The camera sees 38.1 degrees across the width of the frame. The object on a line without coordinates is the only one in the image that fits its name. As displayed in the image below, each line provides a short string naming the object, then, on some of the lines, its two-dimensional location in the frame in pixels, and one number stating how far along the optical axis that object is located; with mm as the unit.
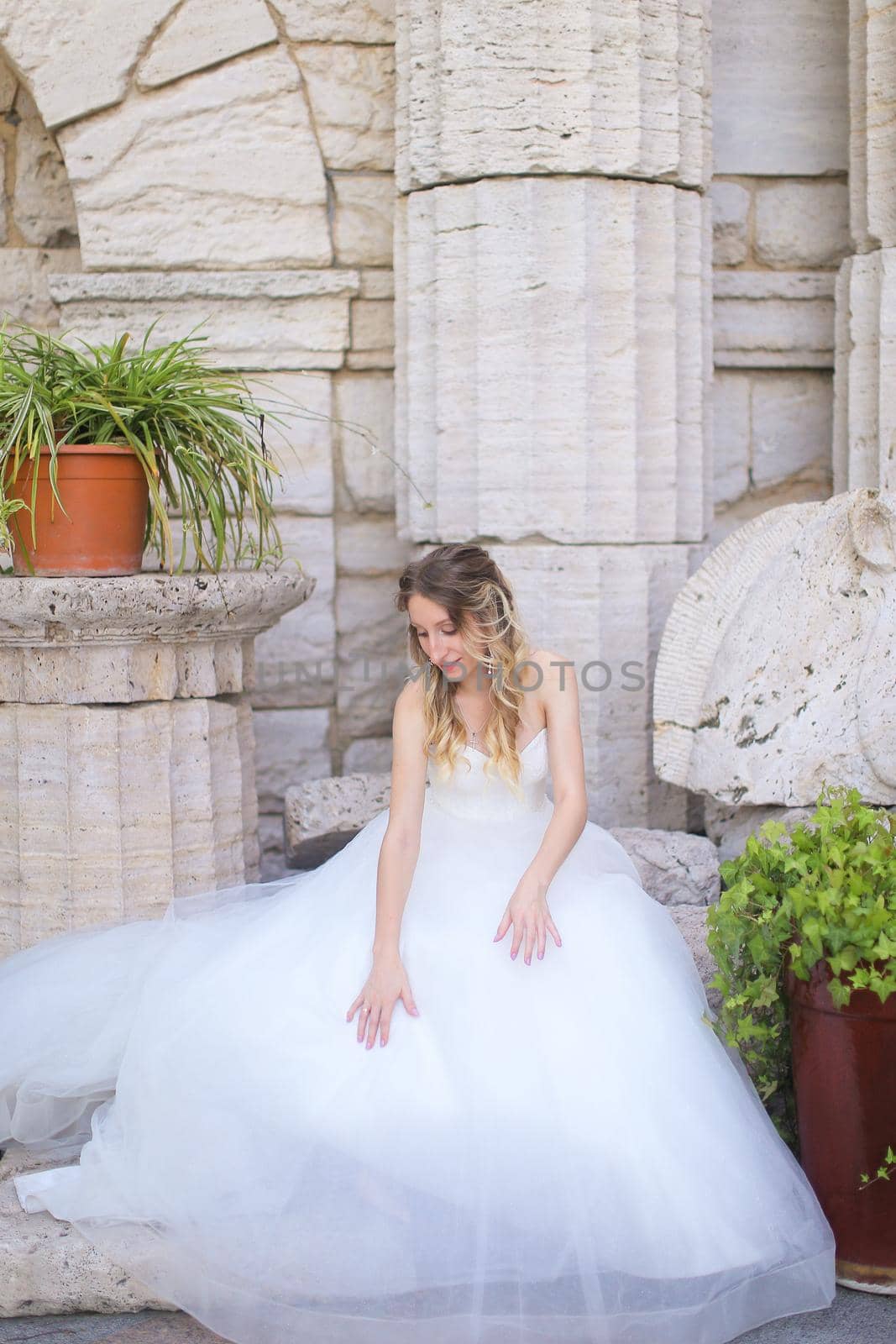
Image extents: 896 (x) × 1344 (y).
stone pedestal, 2850
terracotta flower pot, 2889
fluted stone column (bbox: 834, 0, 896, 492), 3625
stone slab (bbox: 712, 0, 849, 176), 4055
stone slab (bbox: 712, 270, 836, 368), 4109
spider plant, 2877
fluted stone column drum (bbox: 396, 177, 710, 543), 3422
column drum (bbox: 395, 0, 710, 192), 3361
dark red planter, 2021
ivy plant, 1973
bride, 1900
